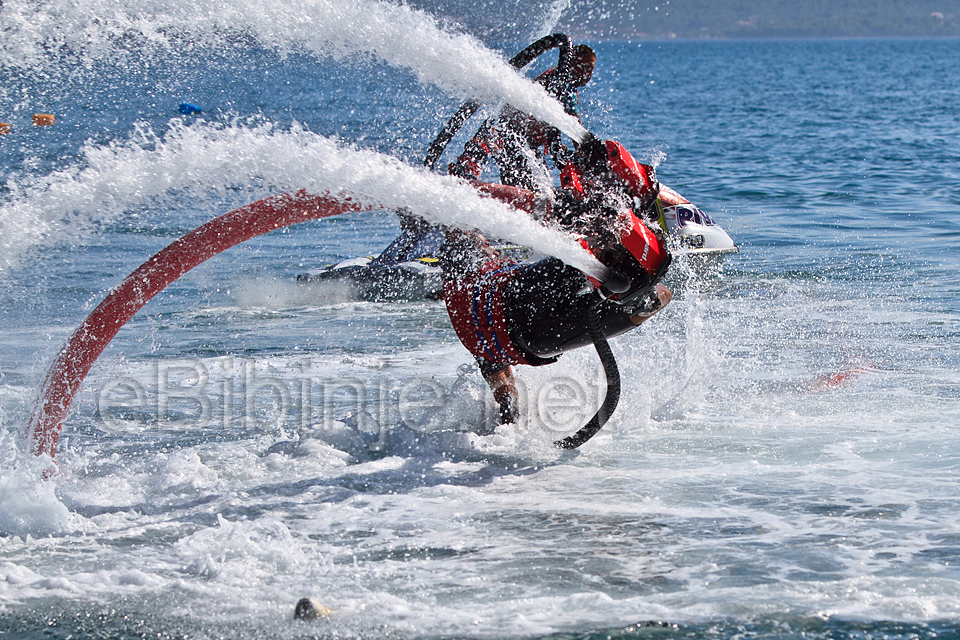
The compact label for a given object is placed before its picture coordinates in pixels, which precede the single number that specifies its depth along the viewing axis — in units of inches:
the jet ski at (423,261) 822.5
